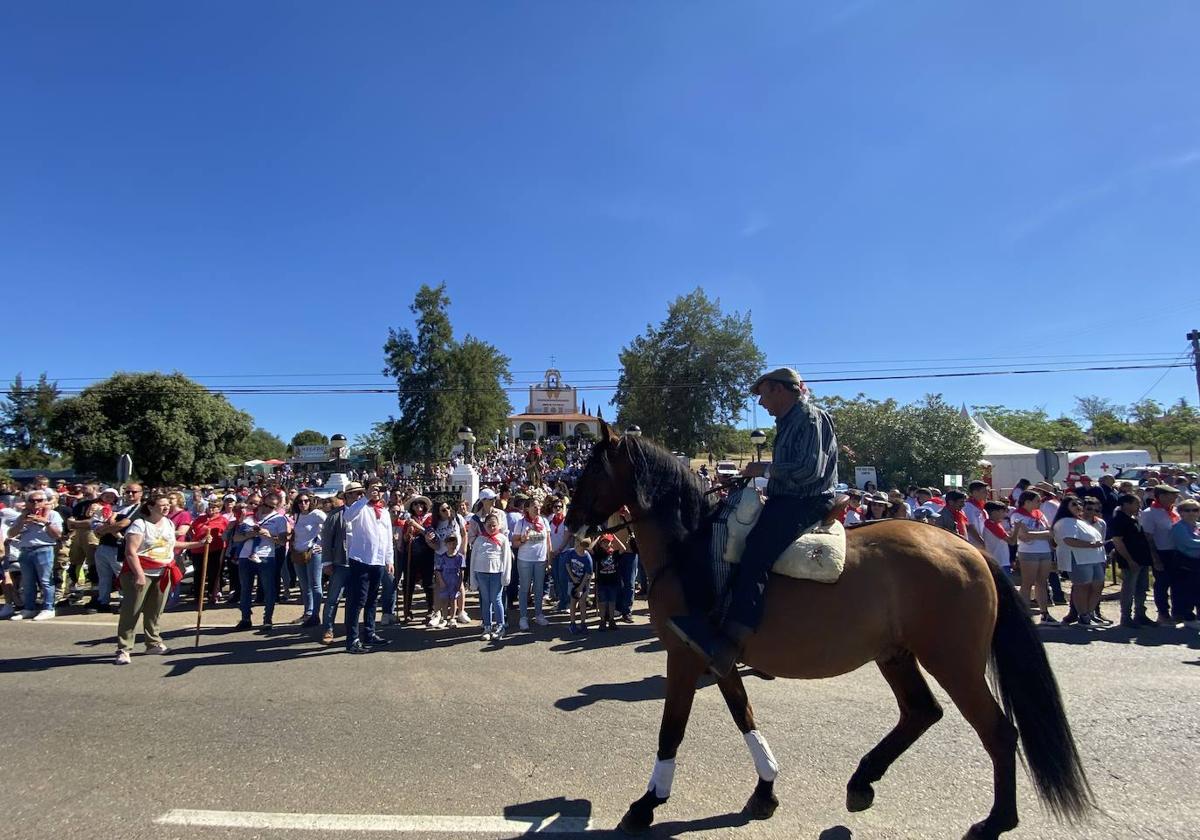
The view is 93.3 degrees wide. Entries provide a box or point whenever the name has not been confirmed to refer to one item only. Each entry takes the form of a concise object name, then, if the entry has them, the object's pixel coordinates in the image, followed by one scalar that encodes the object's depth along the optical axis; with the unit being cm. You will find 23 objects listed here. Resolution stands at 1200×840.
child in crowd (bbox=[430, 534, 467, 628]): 834
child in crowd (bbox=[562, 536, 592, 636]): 805
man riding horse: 314
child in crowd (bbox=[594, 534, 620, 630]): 816
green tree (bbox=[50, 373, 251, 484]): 3341
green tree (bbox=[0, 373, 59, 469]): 4894
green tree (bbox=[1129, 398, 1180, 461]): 4972
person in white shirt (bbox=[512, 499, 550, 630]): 837
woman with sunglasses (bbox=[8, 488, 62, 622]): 861
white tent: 2809
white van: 3095
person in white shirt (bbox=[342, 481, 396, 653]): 711
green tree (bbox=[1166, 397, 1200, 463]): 4662
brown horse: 305
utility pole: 2341
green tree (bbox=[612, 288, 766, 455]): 4194
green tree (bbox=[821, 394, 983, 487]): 2916
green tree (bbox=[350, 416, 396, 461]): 5670
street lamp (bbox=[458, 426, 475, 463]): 2231
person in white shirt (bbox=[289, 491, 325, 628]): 834
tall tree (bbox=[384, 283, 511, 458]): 4072
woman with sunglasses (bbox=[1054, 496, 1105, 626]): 795
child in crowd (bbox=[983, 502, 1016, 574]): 868
